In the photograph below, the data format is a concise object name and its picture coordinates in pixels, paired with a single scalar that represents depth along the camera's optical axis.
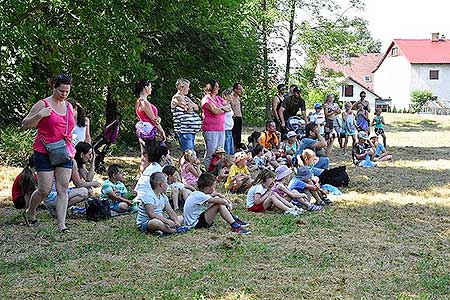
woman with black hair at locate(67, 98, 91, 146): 9.29
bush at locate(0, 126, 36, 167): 13.07
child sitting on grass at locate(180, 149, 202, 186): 9.47
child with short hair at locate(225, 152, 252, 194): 9.80
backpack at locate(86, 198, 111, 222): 7.94
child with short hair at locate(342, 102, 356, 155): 15.58
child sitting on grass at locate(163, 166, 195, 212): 8.40
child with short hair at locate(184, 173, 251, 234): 7.27
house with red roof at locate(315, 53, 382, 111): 27.38
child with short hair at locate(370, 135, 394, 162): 14.77
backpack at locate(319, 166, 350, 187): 10.39
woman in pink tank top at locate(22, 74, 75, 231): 6.76
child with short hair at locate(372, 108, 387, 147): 16.83
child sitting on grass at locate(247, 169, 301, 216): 8.28
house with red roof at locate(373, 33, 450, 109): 57.78
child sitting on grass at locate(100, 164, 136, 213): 8.24
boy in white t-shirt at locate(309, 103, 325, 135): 13.73
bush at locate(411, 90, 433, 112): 54.69
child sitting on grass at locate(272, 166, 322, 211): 8.56
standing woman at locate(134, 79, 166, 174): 9.20
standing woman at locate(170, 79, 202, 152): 10.09
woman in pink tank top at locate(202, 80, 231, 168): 10.59
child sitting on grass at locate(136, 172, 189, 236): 7.03
